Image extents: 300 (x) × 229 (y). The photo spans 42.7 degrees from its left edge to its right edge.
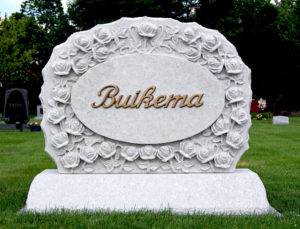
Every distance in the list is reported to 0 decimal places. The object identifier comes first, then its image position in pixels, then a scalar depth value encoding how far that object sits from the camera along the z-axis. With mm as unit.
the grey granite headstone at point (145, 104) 4805
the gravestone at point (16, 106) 18750
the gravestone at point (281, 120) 21828
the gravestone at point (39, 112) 28825
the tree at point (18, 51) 30203
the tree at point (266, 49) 33156
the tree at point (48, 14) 34275
